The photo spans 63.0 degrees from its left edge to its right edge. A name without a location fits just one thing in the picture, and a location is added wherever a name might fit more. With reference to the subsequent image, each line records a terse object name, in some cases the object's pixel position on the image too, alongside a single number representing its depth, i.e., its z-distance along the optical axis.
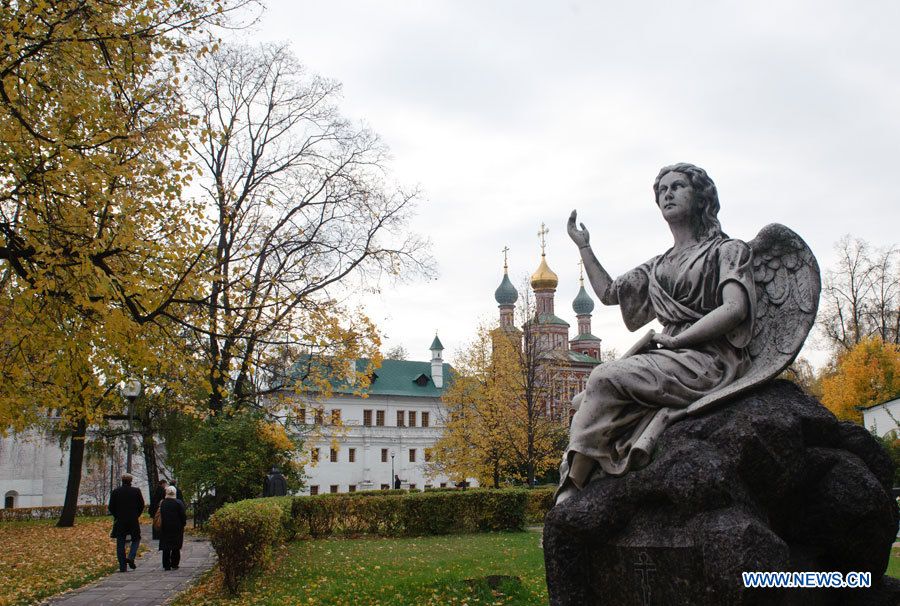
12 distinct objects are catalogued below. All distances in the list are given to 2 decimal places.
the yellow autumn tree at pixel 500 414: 29.02
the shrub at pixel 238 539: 9.82
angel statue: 4.25
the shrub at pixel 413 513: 19.55
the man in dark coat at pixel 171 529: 12.41
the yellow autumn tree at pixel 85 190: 7.73
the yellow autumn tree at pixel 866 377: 32.62
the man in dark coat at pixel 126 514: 12.44
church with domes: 30.98
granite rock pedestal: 3.61
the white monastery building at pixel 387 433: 55.75
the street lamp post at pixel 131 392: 12.12
